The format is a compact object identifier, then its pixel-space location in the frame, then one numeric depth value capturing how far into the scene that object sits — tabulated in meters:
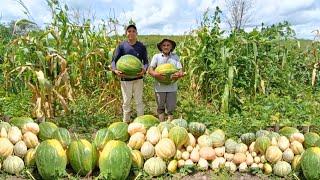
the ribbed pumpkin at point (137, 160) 3.28
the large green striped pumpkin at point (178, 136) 3.38
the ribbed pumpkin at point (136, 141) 3.41
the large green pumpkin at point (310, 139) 3.42
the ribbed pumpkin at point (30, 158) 3.27
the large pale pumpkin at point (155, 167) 3.23
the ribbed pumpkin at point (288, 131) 3.59
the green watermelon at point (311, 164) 3.14
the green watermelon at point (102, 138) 3.35
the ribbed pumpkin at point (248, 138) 3.54
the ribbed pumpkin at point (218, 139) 3.48
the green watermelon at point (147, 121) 3.62
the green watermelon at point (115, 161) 3.07
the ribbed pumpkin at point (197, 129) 3.57
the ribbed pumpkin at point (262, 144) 3.38
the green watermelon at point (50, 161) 3.08
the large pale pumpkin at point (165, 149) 3.31
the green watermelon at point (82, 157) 3.19
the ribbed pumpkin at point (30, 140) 3.38
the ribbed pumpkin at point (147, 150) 3.35
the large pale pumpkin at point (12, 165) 3.18
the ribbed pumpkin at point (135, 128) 3.51
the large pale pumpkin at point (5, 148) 3.22
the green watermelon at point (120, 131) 3.48
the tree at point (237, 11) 14.52
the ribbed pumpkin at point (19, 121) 3.54
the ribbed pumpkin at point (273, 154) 3.33
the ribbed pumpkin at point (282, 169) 3.29
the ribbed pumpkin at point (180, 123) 3.59
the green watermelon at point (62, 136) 3.36
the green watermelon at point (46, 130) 3.49
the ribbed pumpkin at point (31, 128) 3.48
